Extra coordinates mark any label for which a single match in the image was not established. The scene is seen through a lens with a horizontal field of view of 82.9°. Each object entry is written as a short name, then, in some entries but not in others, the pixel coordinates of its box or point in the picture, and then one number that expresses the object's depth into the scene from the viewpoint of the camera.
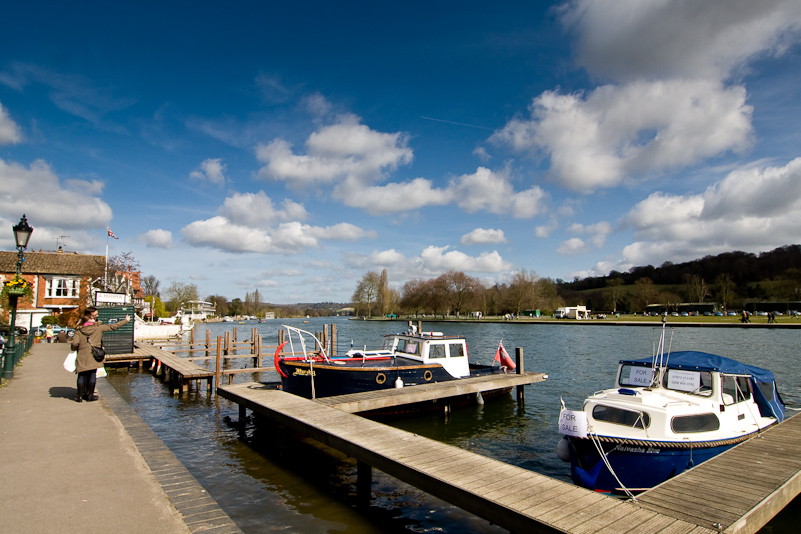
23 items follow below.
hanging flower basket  14.14
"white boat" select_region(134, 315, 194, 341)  42.97
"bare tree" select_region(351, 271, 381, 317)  137.12
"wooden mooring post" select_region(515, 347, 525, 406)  19.67
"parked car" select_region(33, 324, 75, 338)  35.66
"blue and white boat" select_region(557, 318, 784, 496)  9.04
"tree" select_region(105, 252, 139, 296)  49.32
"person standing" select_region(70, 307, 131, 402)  10.95
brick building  43.84
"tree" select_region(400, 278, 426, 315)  116.38
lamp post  13.45
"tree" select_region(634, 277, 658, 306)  118.69
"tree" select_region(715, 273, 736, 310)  107.31
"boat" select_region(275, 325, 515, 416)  15.66
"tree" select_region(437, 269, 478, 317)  110.06
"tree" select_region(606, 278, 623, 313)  127.60
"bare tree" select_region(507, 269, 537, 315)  107.59
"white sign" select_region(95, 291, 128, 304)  29.20
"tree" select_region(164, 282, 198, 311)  96.81
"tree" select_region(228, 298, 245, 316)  174.88
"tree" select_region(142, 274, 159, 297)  85.44
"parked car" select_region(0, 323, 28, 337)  30.10
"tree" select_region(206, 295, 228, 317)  165.12
